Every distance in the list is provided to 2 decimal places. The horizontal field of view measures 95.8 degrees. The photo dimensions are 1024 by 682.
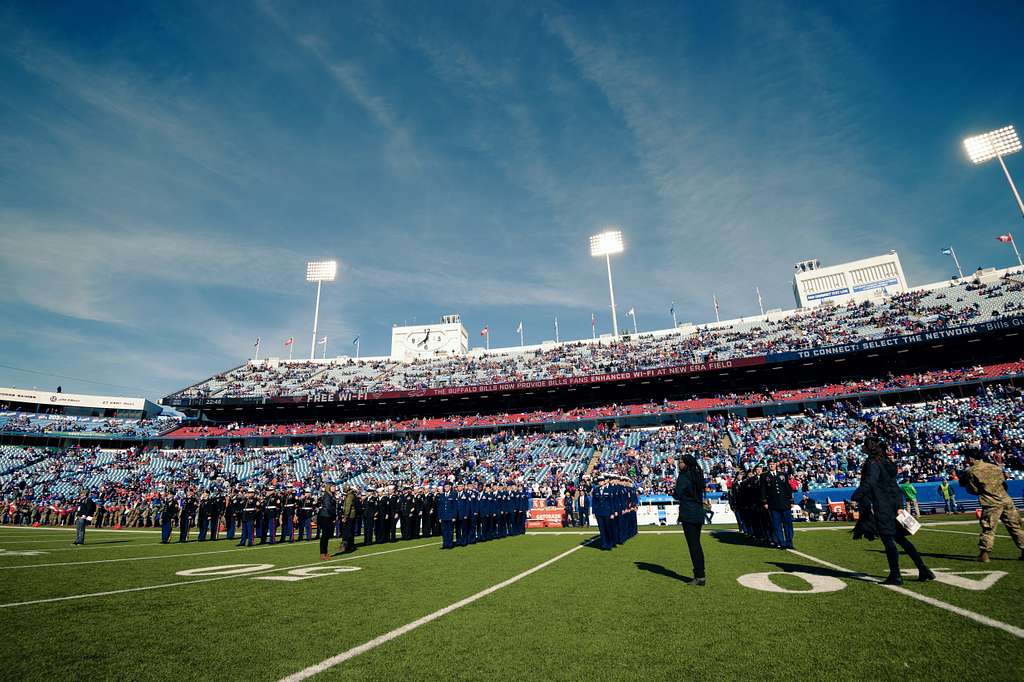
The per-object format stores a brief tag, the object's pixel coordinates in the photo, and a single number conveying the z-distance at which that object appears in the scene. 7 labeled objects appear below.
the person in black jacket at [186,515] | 18.35
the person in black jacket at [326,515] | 11.49
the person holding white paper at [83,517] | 15.66
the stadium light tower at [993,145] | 43.47
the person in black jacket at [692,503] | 7.03
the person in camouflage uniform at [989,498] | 7.69
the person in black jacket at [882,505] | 6.27
